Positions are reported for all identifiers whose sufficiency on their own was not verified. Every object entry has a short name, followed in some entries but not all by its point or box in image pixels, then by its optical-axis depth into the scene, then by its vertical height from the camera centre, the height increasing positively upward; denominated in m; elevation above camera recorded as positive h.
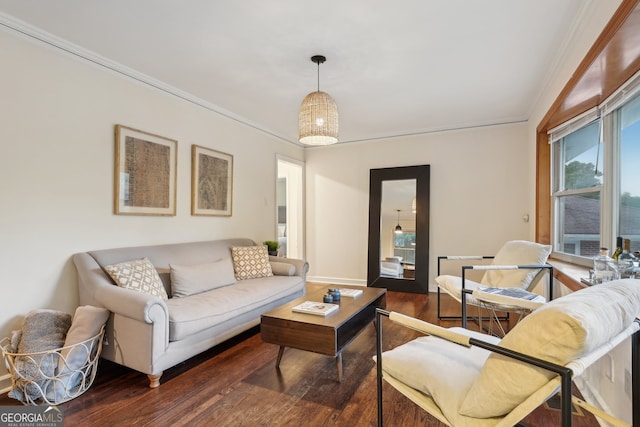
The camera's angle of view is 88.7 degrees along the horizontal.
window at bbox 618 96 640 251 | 2.04 +0.29
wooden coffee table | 2.10 -0.79
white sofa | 2.12 -0.74
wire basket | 1.91 -0.98
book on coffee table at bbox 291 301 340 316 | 2.34 -0.70
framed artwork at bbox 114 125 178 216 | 2.85 +0.35
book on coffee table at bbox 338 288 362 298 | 2.85 -0.71
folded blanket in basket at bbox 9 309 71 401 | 1.91 -0.85
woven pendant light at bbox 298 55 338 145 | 2.58 +0.77
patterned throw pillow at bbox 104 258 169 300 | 2.41 -0.50
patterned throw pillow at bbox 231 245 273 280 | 3.62 -0.57
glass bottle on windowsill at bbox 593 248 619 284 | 1.80 -0.30
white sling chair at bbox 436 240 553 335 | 2.74 -0.52
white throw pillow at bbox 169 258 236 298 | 2.83 -0.61
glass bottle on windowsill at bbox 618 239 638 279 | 1.72 -0.24
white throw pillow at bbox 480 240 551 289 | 2.84 -0.44
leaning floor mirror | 4.79 -0.23
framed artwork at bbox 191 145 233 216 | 3.59 +0.34
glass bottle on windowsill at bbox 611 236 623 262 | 1.83 -0.18
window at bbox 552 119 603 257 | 2.62 +0.23
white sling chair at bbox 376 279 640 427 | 0.96 -0.47
